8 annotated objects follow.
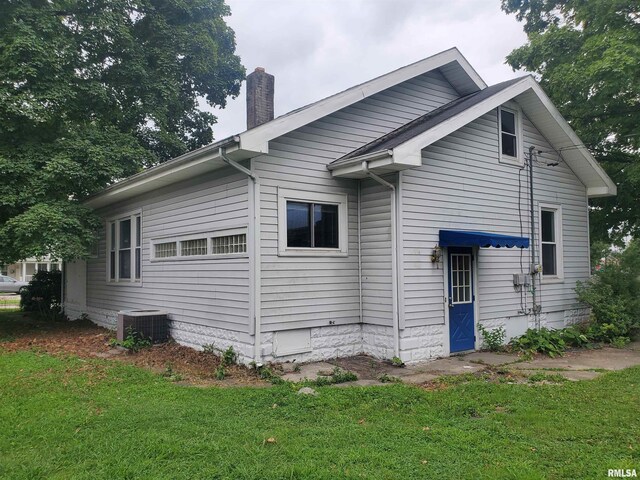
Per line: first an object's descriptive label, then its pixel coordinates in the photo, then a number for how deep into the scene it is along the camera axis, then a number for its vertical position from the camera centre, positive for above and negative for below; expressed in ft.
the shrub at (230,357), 26.05 -5.36
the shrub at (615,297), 34.81 -3.00
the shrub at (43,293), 53.98 -3.60
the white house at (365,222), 25.82 +2.39
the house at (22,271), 161.07 -3.01
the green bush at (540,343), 30.78 -5.71
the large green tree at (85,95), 36.55 +16.04
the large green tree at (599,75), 37.47 +14.69
